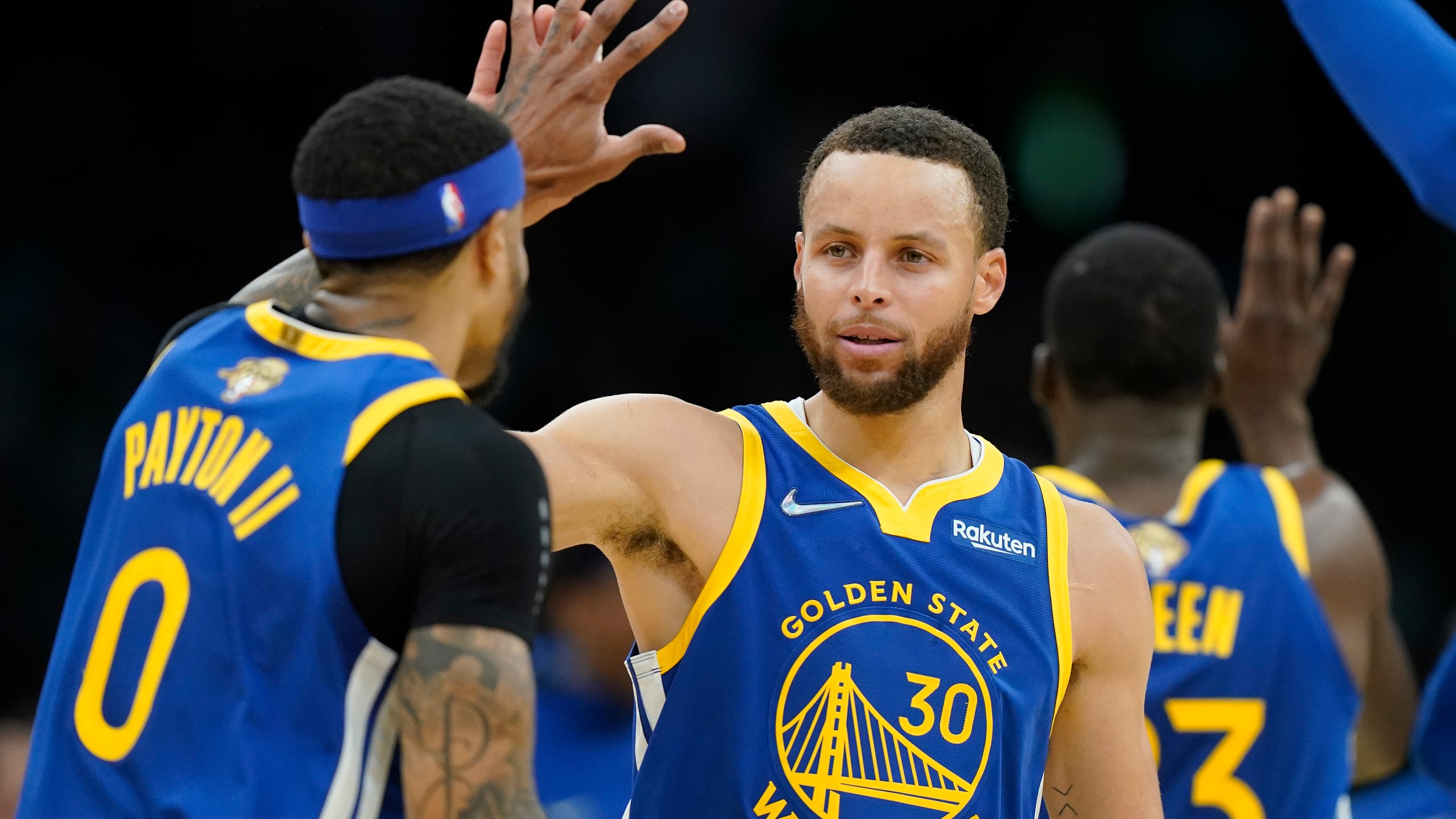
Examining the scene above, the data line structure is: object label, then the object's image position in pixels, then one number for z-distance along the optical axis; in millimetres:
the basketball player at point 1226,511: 10484
